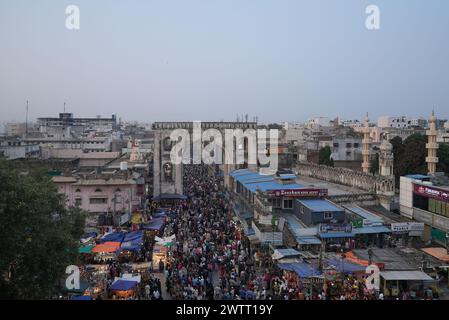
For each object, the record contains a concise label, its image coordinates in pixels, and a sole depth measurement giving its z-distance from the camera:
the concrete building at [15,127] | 105.25
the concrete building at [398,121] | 102.11
